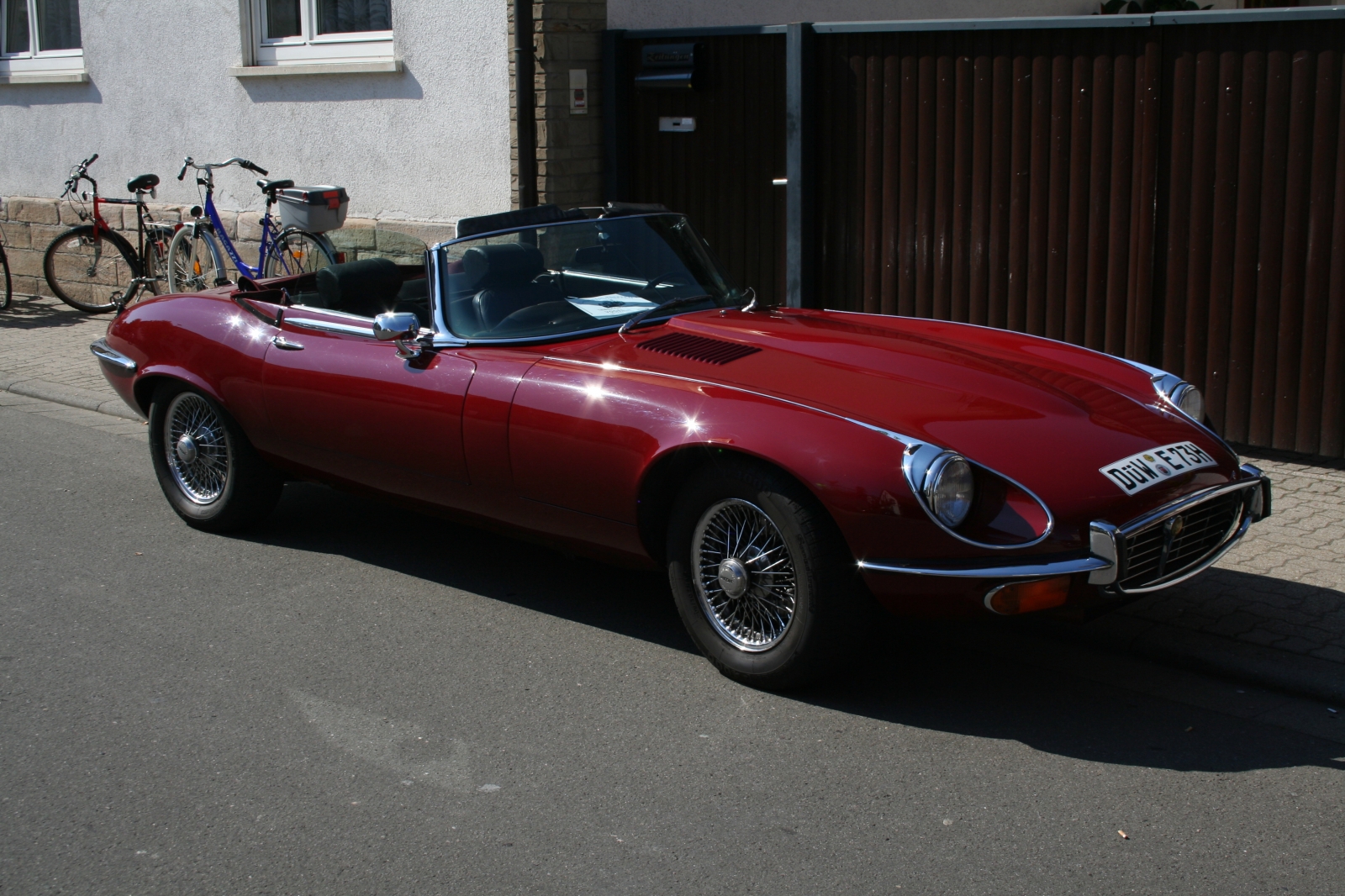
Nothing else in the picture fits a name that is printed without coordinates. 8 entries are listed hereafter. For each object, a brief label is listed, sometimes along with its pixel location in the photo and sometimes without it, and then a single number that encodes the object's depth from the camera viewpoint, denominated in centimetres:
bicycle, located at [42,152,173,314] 1152
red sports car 375
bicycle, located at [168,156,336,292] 1007
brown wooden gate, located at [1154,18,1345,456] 648
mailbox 863
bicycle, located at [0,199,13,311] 1200
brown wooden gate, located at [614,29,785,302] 845
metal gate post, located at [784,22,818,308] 813
